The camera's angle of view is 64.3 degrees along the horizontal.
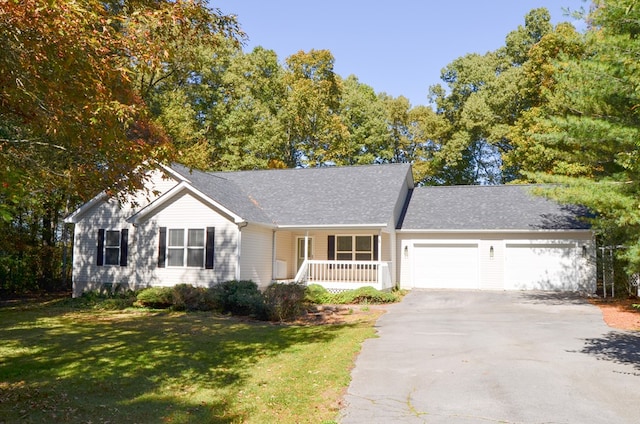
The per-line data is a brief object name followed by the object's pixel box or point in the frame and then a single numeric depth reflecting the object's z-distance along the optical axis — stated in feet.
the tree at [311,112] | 122.01
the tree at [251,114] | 119.65
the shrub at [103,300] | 59.36
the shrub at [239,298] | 50.51
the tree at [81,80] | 20.30
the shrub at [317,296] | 62.08
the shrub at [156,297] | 56.80
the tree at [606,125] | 28.07
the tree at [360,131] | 128.89
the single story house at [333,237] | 64.75
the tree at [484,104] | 112.47
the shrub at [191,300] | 55.21
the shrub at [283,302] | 49.06
